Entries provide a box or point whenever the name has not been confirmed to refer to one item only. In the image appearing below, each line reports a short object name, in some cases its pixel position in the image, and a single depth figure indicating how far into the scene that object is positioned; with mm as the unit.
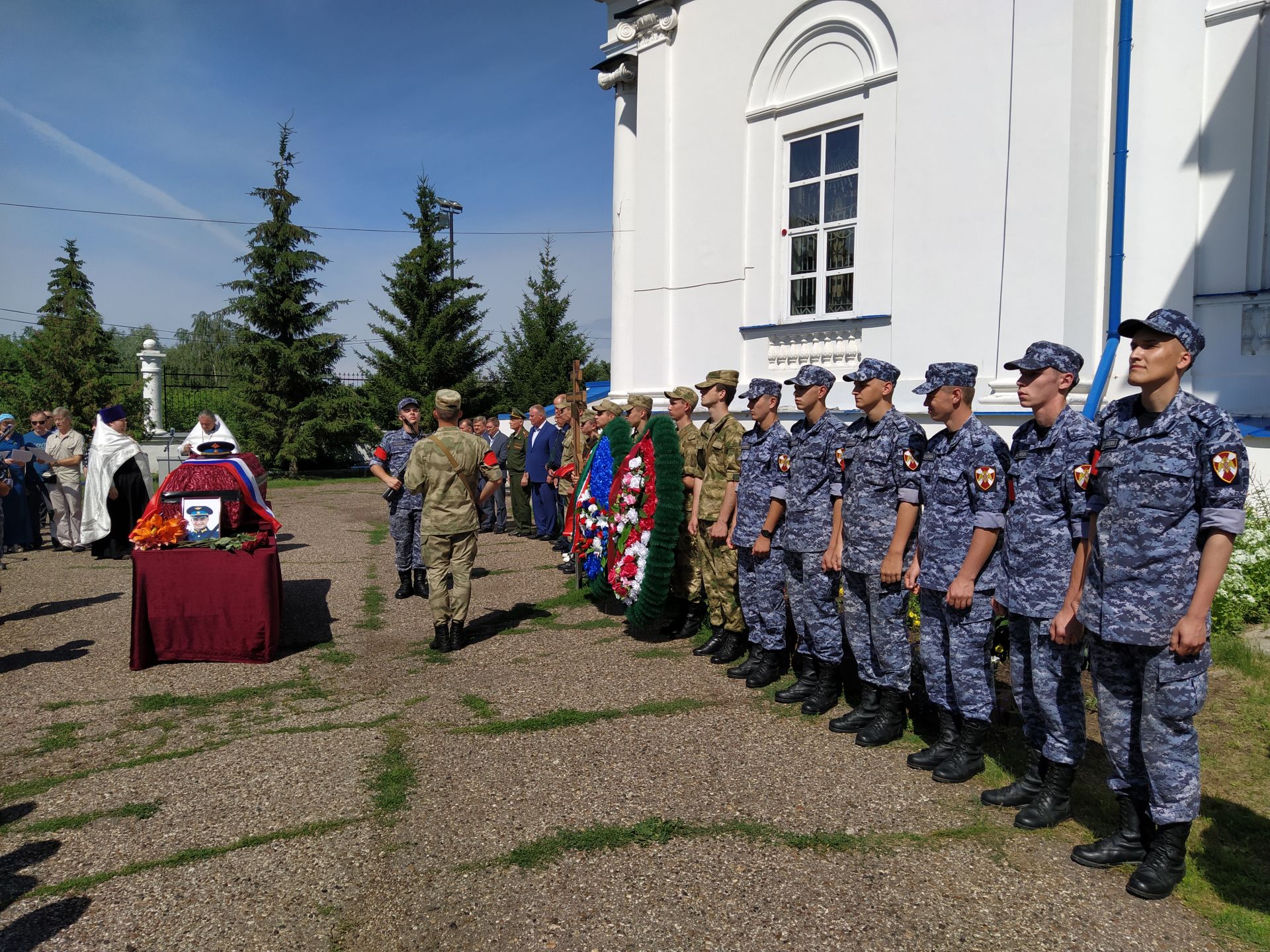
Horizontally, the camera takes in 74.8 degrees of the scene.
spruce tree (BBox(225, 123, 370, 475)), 24281
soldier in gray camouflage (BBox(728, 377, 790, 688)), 5473
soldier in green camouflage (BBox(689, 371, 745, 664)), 6027
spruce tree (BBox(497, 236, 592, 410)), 33625
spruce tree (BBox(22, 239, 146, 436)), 24078
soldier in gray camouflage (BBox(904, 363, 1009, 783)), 3953
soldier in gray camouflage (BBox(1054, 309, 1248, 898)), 2992
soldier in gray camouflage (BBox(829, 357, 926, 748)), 4473
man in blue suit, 11727
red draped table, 6078
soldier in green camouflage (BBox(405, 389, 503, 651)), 6570
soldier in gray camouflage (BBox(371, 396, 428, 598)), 8328
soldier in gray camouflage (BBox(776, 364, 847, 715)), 5008
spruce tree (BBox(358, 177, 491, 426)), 27453
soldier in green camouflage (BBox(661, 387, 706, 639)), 6547
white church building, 6848
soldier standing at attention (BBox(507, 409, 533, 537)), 12945
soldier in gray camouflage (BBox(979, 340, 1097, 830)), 3584
